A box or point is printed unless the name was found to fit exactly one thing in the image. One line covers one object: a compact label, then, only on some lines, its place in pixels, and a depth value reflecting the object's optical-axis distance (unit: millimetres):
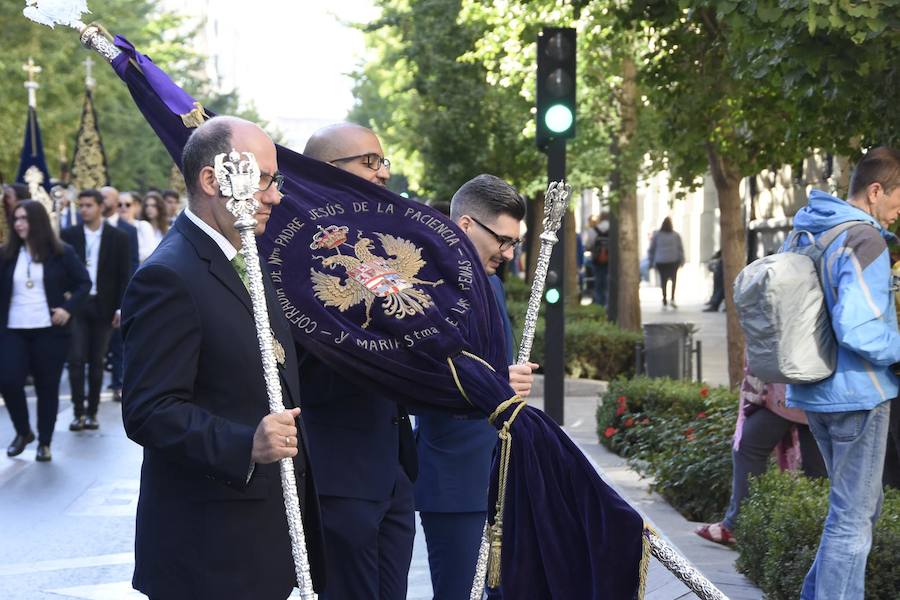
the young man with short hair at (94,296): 13133
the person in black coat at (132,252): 15125
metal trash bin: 14133
